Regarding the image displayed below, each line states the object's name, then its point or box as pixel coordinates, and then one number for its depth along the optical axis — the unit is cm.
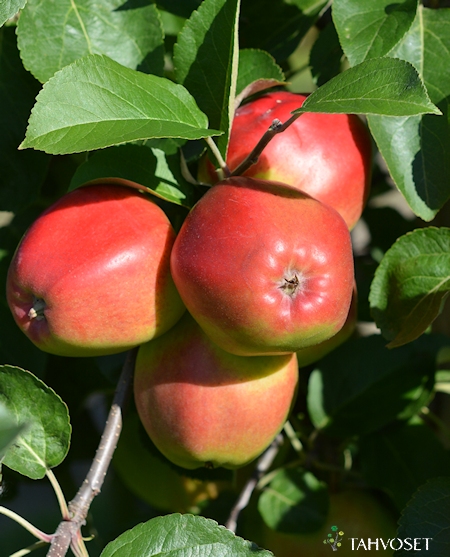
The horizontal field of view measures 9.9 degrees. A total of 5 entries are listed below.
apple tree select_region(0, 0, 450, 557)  88
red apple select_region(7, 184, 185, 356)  89
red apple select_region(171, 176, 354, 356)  87
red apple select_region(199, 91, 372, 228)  92
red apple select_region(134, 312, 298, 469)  90
